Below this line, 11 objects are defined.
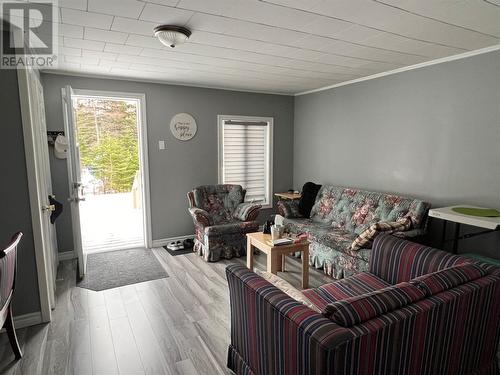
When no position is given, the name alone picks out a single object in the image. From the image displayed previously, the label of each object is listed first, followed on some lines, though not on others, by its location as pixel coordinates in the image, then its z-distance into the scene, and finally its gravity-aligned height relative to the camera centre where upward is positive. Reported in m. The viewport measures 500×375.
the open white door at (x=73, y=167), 3.11 -0.17
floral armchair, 3.88 -0.95
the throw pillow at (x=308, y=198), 4.42 -0.69
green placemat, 2.57 -0.53
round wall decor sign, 4.41 +0.36
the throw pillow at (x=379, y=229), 2.93 -0.77
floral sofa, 3.04 -0.84
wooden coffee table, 3.00 -1.00
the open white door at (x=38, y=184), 2.29 -0.28
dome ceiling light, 2.20 +0.87
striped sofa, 1.20 -0.79
